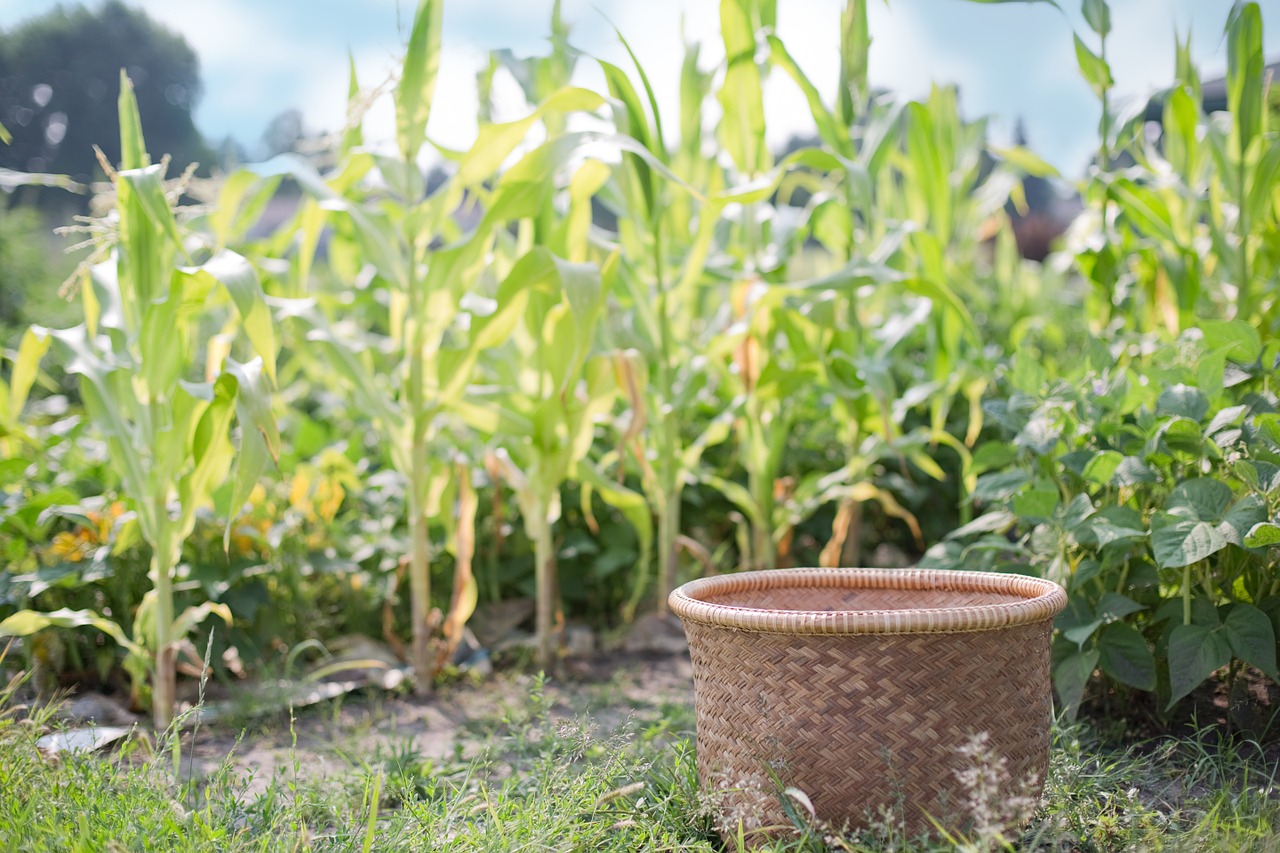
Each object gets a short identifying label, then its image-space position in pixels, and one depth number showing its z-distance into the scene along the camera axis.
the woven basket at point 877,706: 1.13
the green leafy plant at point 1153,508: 1.37
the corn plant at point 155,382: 1.63
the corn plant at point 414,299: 1.89
